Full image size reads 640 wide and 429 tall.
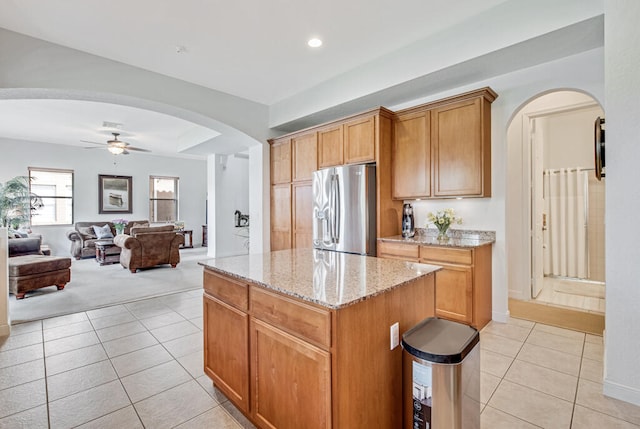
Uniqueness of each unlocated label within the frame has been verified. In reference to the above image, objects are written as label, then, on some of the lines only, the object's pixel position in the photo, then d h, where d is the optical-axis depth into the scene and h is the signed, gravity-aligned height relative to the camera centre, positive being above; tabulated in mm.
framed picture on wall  8609 +630
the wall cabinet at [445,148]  3164 +734
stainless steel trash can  1319 -736
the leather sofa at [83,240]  7613 -611
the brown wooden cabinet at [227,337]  1770 -771
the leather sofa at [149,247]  6047 -643
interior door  4055 +78
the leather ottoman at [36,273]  4297 -842
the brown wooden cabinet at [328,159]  3715 +751
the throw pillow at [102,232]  7848 -422
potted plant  6562 +294
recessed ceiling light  3172 +1814
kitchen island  1267 -590
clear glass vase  3459 -208
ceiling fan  6223 +1420
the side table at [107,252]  6914 -845
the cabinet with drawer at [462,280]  2957 -669
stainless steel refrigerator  3689 +71
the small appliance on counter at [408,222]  3781 -100
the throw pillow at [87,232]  7738 -416
